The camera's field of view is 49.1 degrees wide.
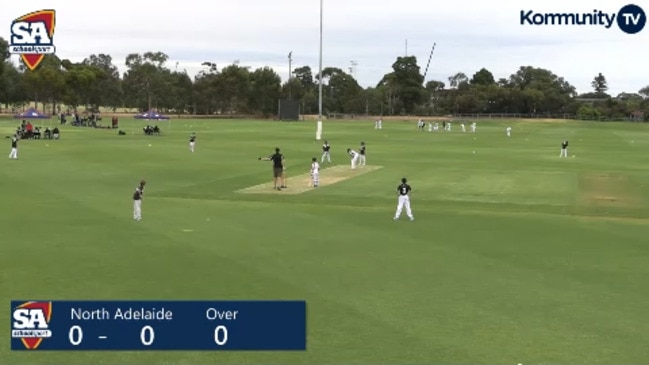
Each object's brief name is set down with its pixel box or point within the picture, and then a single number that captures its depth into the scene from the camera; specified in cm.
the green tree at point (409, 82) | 19075
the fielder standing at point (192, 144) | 5388
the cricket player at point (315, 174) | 3388
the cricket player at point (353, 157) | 4237
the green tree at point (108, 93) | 17960
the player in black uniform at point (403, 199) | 2408
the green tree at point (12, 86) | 14875
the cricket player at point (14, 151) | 4605
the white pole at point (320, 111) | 7376
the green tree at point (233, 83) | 17588
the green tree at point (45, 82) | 13638
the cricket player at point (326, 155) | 4647
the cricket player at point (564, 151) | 5674
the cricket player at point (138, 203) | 2319
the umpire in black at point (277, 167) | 3256
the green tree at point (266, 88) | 17562
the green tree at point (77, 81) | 14212
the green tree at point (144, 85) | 18525
